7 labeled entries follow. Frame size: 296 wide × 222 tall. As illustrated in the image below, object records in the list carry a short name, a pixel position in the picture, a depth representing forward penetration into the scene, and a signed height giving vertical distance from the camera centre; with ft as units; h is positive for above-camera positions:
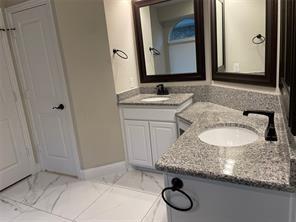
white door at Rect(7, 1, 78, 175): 8.11 -0.64
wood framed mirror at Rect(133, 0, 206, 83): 8.54 +0.58
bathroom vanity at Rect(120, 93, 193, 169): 8.07 -2.42
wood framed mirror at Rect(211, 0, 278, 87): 5.90 +0.19
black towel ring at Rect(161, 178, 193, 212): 3.45 -1.97
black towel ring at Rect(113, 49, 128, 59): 8.68 +0.24
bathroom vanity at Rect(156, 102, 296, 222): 2.92 -1.74
